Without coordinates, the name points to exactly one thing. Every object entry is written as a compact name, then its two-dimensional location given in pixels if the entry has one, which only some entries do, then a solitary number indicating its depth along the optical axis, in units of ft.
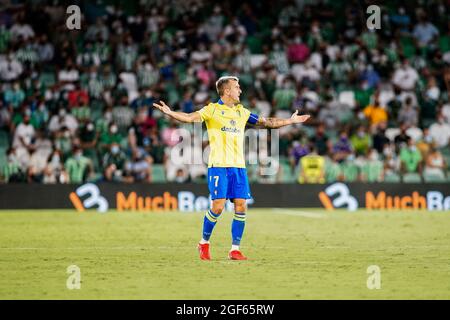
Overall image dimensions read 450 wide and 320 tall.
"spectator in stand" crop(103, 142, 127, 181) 92.31
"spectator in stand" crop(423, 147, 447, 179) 95.44
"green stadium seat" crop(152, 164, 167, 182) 94.12
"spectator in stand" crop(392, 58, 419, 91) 103.40
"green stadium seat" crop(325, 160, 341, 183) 93.61
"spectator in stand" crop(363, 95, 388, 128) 98.73
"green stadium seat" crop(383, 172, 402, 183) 94.94
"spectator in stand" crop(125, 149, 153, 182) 92.17
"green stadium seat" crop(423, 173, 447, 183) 95.76
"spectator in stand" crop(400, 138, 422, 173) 94.27
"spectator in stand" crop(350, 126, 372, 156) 95.71
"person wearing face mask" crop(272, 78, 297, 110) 99.81
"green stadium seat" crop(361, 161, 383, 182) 94.48
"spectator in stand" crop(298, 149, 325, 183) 92.99
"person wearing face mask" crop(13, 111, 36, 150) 94.48
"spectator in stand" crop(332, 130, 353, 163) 94.17
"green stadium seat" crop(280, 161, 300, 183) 94.32
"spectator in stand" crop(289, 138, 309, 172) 94.12
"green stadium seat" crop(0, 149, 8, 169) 94.96
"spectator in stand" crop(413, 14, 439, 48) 109.19
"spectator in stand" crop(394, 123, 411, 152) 95.08
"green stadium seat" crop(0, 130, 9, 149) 97.71
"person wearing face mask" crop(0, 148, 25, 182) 90.74
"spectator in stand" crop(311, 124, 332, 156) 95.30
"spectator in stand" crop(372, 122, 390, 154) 95.55
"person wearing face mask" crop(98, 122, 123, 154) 95.09
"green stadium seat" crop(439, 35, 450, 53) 109.22
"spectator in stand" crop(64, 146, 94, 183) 91.81
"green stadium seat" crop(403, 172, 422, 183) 94.58
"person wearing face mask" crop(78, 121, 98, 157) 95.25
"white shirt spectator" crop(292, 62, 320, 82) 102.83
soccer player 46.55
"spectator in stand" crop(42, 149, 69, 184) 91.20
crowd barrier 89.15
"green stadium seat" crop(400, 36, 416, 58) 109.09
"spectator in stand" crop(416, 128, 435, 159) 94.89
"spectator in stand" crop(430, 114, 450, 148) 97.50
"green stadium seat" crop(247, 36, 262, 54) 108.27
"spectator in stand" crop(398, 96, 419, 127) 98.68
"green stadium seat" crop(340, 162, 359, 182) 93.81
